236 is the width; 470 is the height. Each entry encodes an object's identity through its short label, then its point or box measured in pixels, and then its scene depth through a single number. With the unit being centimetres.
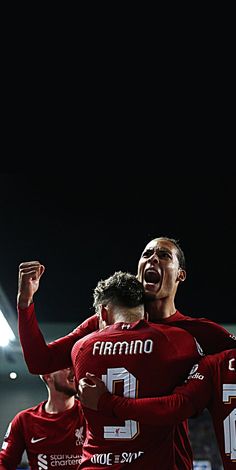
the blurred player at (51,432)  894
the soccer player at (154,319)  655
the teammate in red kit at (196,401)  543
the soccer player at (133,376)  561
